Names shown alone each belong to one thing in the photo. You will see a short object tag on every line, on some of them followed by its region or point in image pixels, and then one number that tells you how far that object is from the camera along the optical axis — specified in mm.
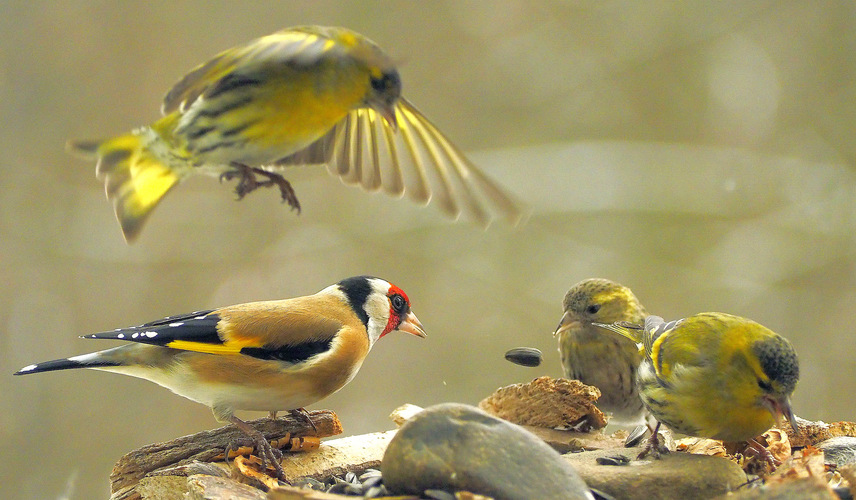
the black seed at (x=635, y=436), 6129
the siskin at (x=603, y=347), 6621
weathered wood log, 5117
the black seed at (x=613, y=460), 5184
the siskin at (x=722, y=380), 5074
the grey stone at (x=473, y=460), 4156
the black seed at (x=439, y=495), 4086
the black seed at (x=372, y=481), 4798
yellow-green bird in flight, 3912
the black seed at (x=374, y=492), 4516
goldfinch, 5293
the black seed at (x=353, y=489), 4793
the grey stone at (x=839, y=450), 5482
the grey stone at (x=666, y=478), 4797
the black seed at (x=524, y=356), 6531
